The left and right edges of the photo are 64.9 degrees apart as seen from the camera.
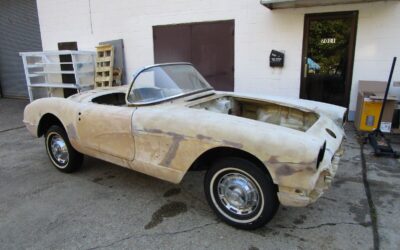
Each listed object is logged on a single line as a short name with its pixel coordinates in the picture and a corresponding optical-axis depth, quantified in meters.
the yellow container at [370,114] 5.64
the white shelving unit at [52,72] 8.87
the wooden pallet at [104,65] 8.87
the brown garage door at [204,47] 7.56
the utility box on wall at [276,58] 6.88
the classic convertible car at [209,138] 2.53
